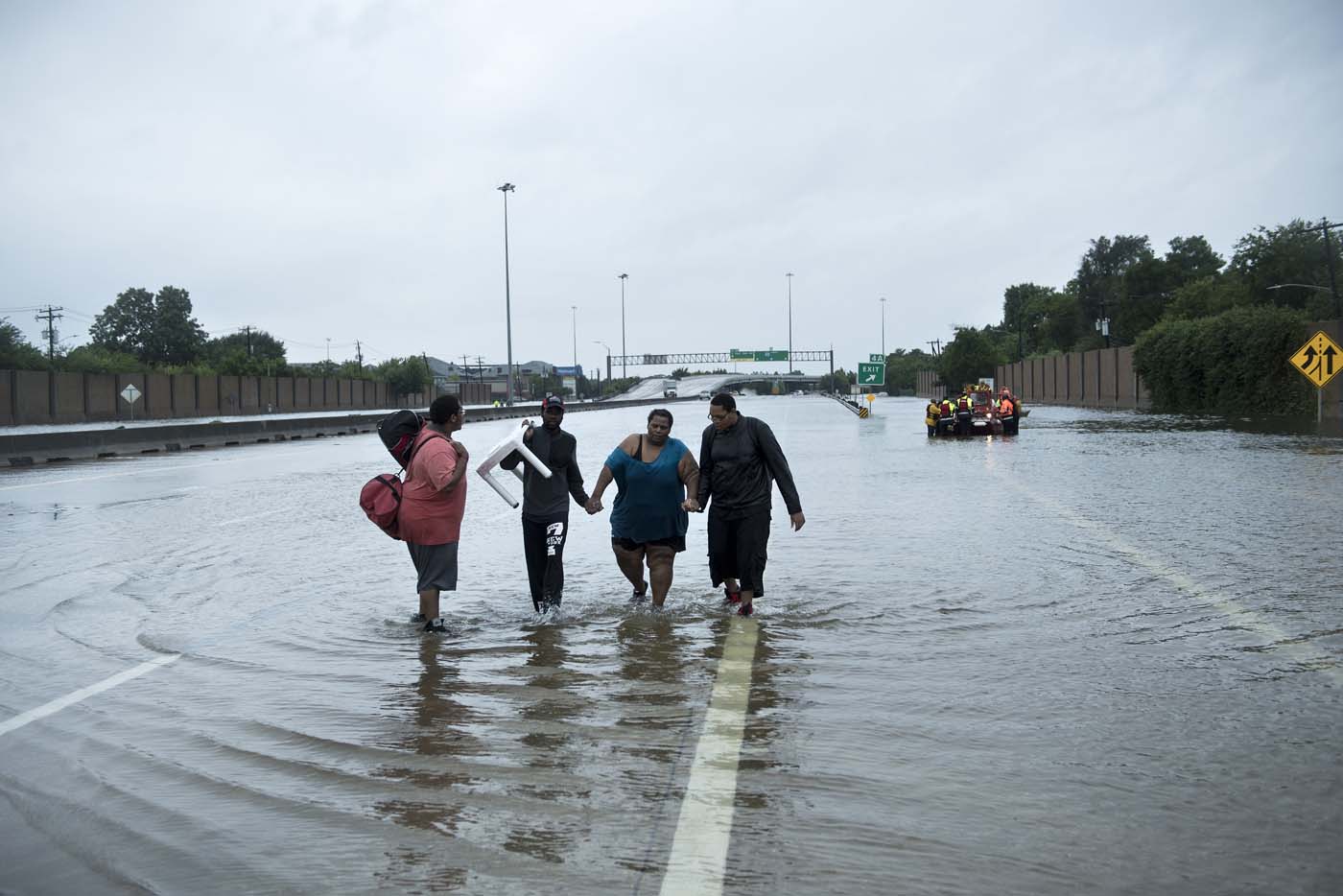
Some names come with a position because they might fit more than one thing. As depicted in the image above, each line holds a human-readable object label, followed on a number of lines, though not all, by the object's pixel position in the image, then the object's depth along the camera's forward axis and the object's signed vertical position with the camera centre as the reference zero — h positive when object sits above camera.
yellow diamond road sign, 39.50 +0.86
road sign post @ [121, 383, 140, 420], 64.50 +0.55
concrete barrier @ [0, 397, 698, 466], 32.40 -0.95
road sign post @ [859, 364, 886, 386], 85.50 +1.28
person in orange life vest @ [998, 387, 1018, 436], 40.50 -0.62
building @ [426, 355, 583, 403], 156.25 +1.71
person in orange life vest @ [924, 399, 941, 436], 40.31 -0.65
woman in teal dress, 9.78 -0.68
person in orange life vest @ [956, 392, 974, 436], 39.88 -0.63
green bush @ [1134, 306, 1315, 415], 51.41 +1.10
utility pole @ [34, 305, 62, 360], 110.31 +6.30
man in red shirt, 9.02 -0.76
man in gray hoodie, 9.69 -0.81
